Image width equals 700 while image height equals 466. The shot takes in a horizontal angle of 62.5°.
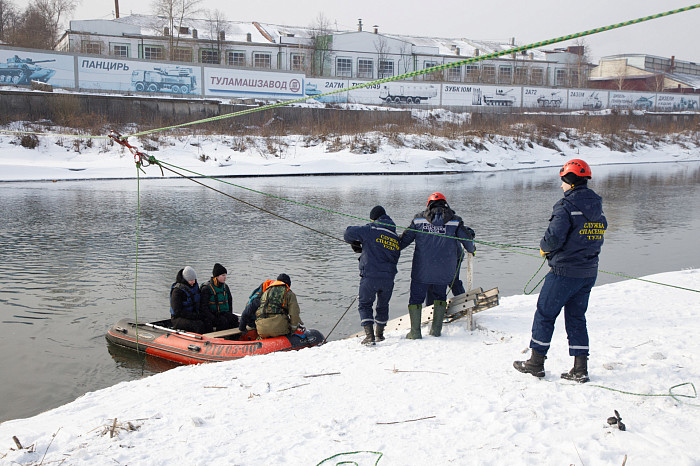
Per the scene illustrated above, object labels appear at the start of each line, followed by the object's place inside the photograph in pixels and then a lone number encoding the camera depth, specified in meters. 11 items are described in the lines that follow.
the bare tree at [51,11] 53.06
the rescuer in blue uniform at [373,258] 6.44
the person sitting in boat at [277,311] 7.28
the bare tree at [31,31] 45.97
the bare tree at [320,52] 51.03
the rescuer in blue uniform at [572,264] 4.67
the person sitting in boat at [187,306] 8.14
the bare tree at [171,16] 49.75
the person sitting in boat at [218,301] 8.31
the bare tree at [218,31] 48.62
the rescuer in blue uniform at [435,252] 6.36
